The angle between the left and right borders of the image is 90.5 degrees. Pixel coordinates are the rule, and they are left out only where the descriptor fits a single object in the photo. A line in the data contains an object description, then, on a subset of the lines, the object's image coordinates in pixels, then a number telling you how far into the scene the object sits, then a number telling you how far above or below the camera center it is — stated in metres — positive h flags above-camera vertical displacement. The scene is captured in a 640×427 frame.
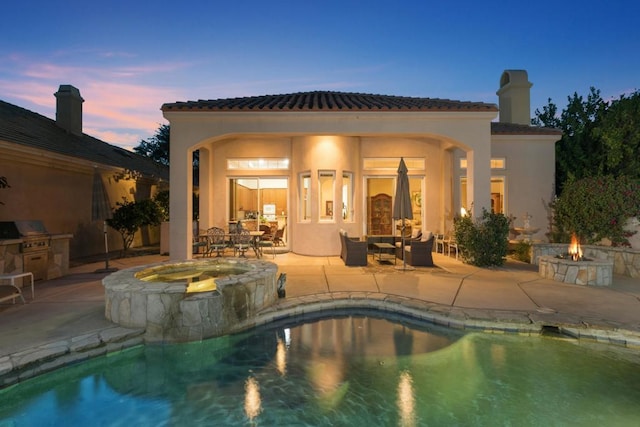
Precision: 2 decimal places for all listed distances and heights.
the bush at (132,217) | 10.62 -0.06
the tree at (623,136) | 10.02 +2.50
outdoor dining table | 9.56 -0.81
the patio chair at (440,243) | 10.92 -1.02
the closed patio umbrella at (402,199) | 8.25 +0.41
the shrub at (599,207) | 8.34 +0.19
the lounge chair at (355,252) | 8.66 -1.03
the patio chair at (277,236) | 10.33 -0.69
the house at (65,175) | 8.48 +1.38
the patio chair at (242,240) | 8.95 -0.71
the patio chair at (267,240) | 10.76 -0.86
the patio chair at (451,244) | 9.86 -0.97
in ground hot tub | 4.37 -1.29
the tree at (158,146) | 27.34 +6.07
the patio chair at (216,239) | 9.15 -0.73
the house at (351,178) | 10.57 +1.32
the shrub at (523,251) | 9.56 -1.14
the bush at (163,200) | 12.95 +0.61
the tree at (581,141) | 10.97 +2.63
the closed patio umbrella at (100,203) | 8.02 +0.31
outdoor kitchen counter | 6.17 -0.90
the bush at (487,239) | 8.47 -0.66
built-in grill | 6.54 -0.57
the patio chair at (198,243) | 10.10 -0.89
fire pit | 6.65 -1.19
